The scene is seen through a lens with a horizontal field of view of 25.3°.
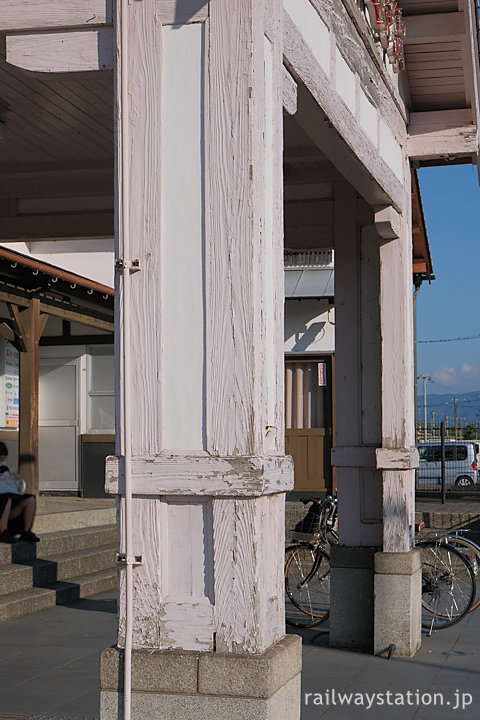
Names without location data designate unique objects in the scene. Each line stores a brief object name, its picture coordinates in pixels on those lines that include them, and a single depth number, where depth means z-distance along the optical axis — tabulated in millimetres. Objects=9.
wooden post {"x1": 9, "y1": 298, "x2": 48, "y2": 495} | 12719
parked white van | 29891
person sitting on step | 10750
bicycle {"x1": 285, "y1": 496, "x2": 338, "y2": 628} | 9031
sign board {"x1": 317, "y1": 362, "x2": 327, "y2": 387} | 21125
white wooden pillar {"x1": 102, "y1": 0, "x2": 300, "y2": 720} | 3750
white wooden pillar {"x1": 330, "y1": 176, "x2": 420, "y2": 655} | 7684
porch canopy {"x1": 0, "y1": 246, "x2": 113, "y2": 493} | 12312
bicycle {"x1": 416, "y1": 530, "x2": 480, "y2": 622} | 8586
